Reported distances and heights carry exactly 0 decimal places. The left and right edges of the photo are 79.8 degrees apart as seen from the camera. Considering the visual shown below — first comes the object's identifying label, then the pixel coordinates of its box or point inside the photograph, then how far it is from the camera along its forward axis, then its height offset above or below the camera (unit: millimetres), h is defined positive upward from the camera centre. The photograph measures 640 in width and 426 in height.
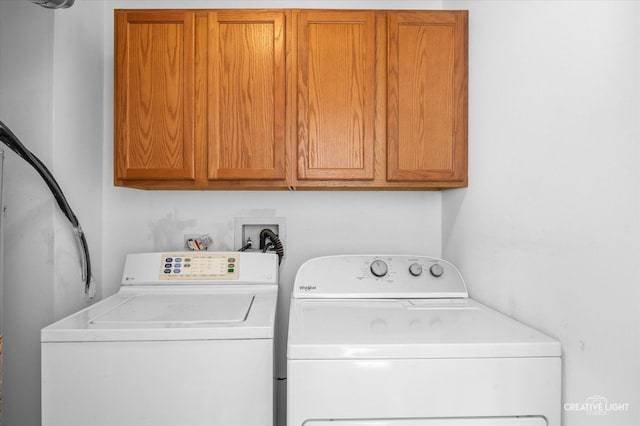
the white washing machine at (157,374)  1165 -514
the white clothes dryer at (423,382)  1083 -496
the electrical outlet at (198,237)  2051 -172
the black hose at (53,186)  1337 +77
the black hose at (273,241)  2037 -182
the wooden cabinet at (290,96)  1697 +495
